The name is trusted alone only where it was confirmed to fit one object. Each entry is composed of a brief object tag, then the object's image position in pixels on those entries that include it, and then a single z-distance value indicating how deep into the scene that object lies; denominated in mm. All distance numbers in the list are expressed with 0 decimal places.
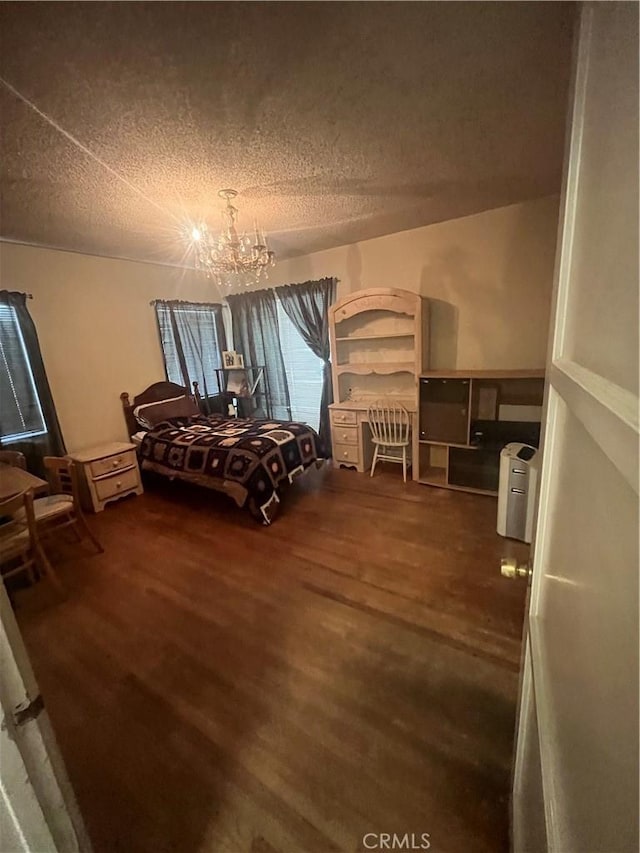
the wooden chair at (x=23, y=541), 2038
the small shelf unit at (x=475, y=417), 3064
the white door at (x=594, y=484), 334
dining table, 2091
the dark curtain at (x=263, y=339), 4543
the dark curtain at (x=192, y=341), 4305
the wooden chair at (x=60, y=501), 2363
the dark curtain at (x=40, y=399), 3055
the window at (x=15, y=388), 3018
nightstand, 3242
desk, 3744
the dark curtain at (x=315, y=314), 4043
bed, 2885
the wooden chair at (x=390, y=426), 3535
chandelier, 2479
